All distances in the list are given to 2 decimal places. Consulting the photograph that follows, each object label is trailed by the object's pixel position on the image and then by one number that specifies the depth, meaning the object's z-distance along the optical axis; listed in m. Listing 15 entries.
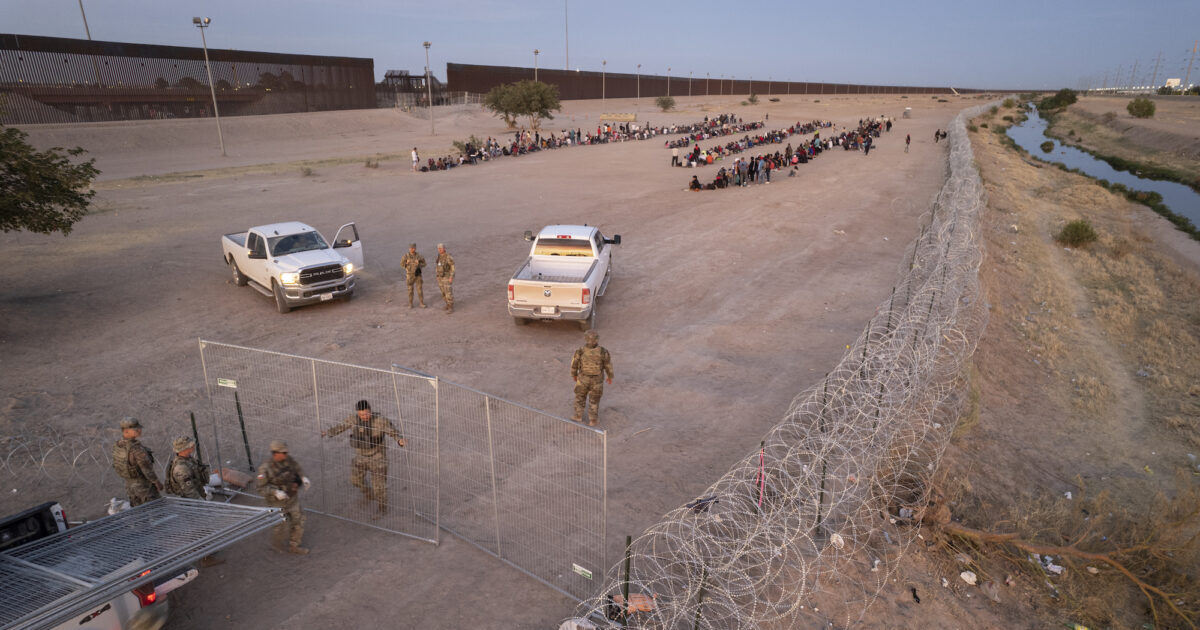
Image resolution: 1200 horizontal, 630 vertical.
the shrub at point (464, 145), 43.53
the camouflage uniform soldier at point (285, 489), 6.46
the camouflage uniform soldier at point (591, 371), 8.98
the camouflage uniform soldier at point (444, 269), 13.67
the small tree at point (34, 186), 12.18
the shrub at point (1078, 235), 21.62
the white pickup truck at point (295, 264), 13.73
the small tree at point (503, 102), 61.31
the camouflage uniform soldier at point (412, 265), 13.76
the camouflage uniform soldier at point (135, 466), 6.52
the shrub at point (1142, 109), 75.62
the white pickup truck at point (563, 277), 12.27
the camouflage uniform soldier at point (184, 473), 6.52
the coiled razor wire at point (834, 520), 5.51
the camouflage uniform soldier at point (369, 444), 7.03
